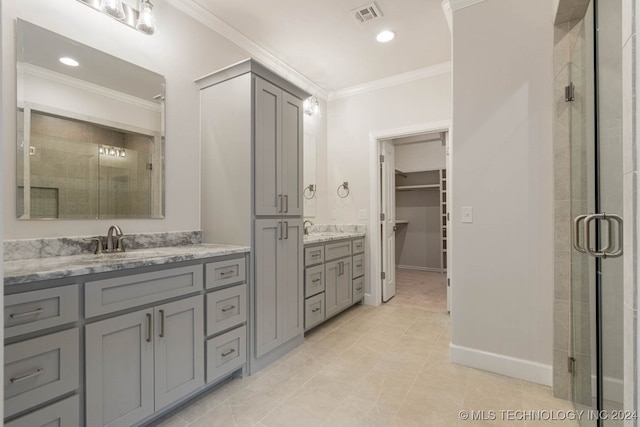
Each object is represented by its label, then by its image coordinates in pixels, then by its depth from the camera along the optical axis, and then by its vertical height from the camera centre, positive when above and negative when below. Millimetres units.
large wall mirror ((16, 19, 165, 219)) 1745 +506
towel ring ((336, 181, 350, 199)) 4117 +326
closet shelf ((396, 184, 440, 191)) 6108 +511
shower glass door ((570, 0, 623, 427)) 1264 +16
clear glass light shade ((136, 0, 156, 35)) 2102 +1290
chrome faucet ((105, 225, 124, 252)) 1971 -163
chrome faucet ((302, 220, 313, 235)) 3773 -148
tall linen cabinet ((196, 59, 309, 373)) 2326 +222
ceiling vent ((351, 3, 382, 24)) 2588 +1670
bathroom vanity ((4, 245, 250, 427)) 1290 -584
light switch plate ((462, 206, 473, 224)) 2439 -7
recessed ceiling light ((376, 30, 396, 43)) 2943 +1663
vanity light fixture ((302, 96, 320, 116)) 3832 +1292
